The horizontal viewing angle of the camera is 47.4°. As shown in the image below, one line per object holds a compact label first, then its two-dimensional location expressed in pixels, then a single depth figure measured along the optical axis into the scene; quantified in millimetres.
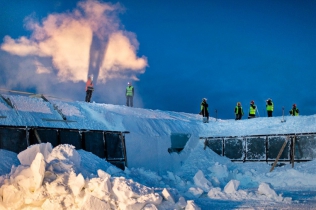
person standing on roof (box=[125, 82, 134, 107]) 21062
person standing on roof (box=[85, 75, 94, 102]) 18906
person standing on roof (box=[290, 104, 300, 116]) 21941
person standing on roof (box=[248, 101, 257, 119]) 21656
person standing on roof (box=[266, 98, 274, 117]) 21094
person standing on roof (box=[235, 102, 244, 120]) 21859
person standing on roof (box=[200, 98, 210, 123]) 21377
